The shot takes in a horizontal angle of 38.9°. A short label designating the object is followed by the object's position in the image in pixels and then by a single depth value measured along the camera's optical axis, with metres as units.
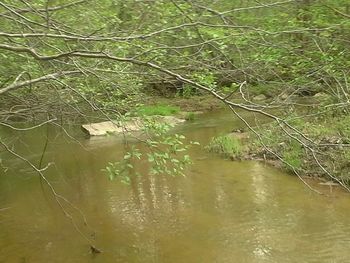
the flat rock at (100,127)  17.41
